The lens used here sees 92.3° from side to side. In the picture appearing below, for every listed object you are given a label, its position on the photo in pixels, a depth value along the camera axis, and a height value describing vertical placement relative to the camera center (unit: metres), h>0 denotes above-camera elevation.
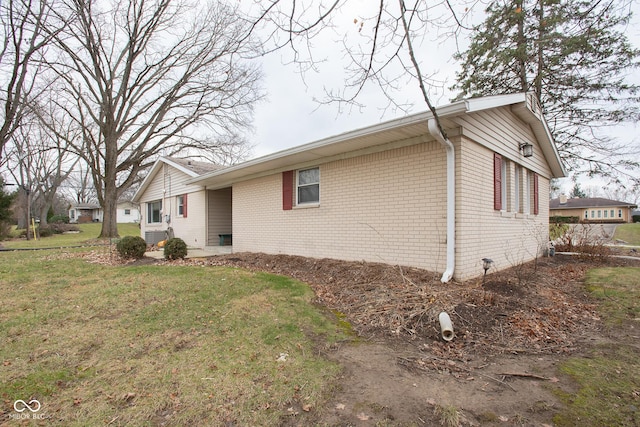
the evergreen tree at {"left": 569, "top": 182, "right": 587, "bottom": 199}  61.52 +4.53
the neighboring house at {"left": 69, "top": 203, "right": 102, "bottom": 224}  49.38 +0.81
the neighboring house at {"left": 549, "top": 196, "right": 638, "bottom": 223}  38.49 +0.65
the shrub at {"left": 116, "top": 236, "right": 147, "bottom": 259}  9.38 -0.92
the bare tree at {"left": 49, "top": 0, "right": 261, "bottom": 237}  17.31 +8.05
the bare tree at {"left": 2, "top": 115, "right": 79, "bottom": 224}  25.79 +5.20
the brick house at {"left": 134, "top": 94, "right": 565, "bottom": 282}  5.70 +0.58
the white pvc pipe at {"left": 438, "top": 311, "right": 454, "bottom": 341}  3.49 -1.28
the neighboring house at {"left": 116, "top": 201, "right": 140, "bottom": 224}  53.03 +0.78
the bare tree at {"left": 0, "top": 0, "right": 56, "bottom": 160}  12.45 +7.39
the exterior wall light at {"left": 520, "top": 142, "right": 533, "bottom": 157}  8.09 +1.71
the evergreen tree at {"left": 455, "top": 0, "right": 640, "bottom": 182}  11.75 +5.83
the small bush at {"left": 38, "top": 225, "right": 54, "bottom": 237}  23.58 -1.04
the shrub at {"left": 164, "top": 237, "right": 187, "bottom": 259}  9.19 -0.96
